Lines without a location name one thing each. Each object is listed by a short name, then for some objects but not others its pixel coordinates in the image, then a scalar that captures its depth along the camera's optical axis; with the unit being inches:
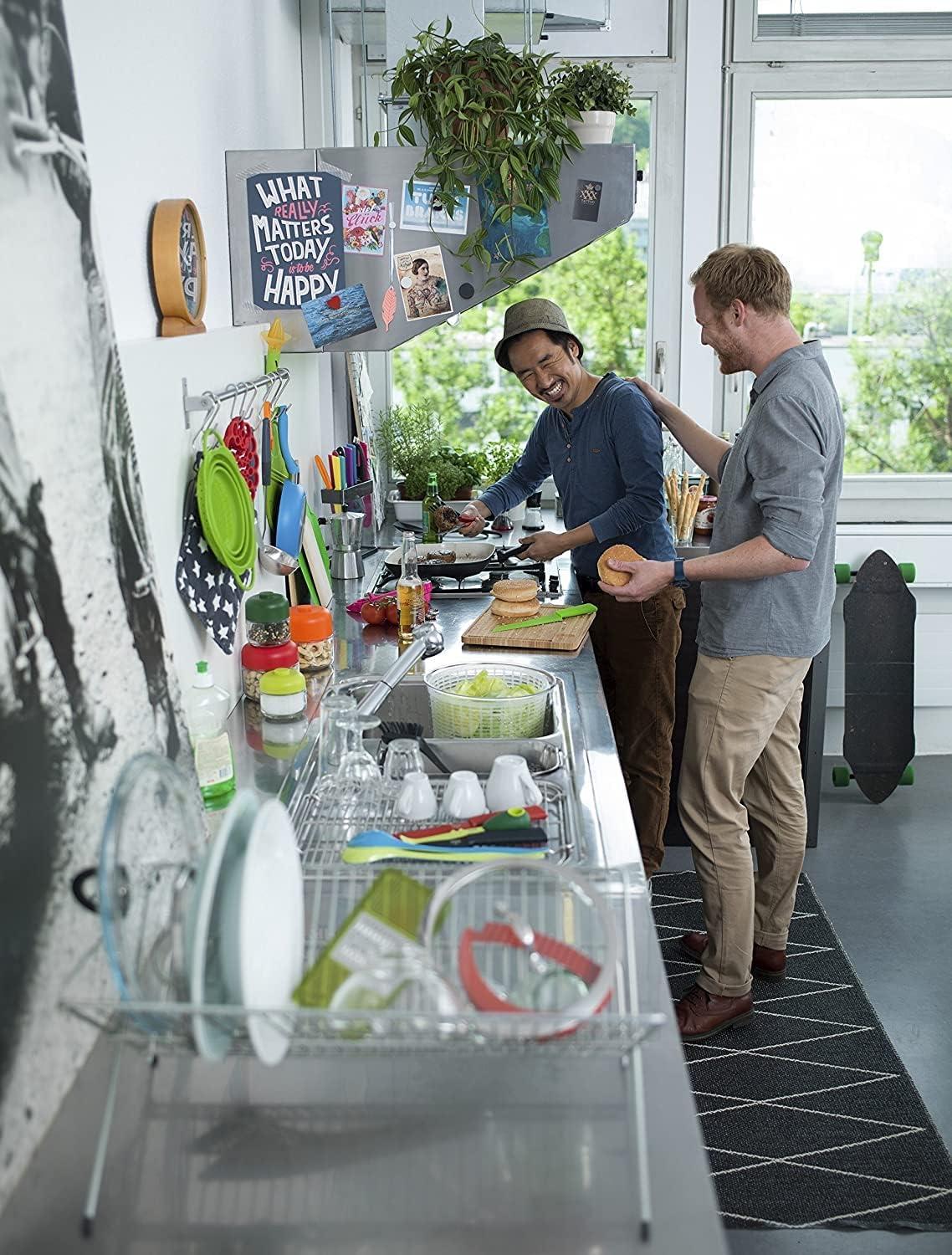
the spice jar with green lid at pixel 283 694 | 82.4
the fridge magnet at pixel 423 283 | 106.4
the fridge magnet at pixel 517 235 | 106.4
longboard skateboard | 163.5
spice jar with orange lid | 97.3
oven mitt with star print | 77.9
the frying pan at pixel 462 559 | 130.3
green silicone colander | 78.8
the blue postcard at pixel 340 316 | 104.1
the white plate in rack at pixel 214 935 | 40.4
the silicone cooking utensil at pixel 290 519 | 103.8
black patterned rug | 90.0
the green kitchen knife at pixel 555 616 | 110.5
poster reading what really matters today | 98.7
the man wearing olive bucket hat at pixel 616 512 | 121.0
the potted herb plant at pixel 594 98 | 109.3
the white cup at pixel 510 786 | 69.3
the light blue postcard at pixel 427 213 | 104.4
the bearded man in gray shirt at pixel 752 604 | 98.0
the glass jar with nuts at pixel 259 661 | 87.0
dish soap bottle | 69.5
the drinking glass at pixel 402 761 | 73.7
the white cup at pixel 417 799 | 68.2
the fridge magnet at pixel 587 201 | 106.0
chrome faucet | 74.6
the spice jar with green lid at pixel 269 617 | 85.1
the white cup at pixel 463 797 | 67.9
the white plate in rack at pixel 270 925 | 41.8
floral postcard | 104.7
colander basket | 84.4
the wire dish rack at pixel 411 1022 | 39.6
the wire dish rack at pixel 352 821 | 63.7
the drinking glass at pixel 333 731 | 74.7
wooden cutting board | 107.6
